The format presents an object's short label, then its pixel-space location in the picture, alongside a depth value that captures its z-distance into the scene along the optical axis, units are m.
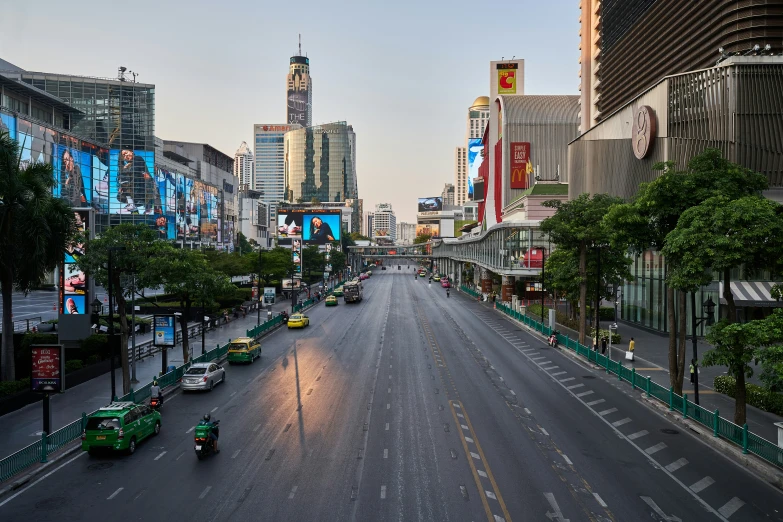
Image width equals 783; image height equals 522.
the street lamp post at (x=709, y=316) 24.78
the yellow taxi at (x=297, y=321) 59.16
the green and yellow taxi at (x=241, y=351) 39.38
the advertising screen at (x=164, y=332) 34.14
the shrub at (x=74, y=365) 33.54
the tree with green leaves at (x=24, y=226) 30.27
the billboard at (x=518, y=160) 127.62
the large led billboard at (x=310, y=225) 187.38
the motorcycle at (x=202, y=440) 19.95
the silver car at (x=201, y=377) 31.06
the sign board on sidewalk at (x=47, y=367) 22.06
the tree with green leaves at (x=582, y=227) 43.53
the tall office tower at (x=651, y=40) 50.41
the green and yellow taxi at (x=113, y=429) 20.50
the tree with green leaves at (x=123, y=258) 31.37
